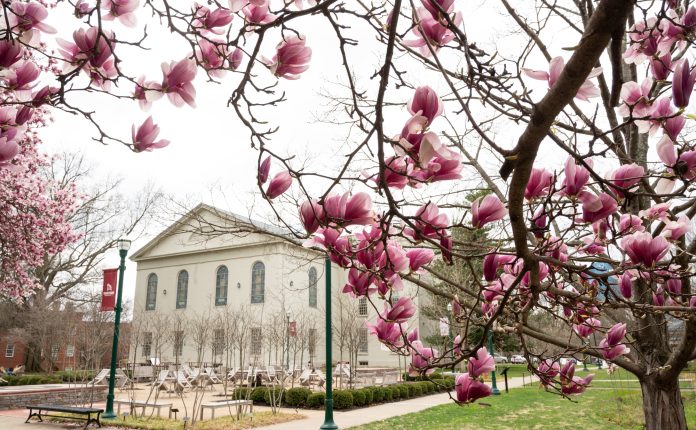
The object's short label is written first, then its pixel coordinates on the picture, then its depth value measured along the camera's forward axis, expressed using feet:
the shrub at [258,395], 44.86
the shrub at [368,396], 43.70
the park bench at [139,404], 34.62
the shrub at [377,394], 45.27
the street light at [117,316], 34.60
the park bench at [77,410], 30.89
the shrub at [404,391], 49.52
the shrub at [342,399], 40.52
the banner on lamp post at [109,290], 35.86
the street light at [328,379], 27.17
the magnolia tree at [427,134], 3.29
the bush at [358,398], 42.50
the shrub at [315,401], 41.68
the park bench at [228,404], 33.47
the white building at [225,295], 89.51
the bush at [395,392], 47.88
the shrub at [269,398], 42.88
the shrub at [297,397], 42.55
